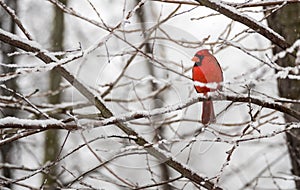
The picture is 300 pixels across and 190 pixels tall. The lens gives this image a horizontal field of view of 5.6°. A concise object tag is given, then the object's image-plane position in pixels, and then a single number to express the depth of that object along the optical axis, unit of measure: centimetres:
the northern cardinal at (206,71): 787
